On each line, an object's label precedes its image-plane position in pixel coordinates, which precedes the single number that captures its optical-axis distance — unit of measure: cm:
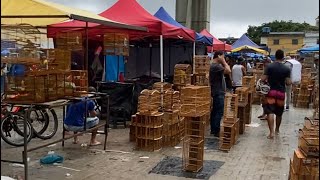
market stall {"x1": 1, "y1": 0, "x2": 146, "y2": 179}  586
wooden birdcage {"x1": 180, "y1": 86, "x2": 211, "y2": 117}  664
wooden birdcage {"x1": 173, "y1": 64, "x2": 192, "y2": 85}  1235
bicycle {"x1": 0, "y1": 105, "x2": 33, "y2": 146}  841
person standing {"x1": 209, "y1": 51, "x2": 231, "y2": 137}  946
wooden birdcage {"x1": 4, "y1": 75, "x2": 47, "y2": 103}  583
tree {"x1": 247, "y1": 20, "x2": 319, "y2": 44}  8950
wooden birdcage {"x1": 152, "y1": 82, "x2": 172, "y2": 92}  924
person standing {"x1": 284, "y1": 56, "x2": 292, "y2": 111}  1435
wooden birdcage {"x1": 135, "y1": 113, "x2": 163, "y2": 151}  812
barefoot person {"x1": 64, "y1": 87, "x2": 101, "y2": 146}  790
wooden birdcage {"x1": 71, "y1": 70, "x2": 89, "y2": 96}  721
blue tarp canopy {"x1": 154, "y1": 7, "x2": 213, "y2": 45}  1479
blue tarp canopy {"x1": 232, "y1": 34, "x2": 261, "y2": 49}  3232
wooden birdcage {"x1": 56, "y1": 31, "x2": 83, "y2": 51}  859
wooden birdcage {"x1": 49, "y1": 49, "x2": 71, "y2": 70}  677
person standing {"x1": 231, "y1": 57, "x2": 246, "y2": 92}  1467
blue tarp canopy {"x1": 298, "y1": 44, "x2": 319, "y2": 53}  2067
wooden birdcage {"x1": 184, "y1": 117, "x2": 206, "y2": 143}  660
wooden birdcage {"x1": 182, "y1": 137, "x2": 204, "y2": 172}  674
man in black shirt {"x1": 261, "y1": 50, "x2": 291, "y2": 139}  945
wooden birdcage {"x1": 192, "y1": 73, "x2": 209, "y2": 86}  1252
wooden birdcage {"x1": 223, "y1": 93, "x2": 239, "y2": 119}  870
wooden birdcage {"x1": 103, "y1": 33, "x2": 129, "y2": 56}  1098
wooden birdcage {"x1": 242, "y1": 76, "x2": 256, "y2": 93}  1167
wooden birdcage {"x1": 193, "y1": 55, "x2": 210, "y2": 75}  1350
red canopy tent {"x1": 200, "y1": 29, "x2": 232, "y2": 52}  2274
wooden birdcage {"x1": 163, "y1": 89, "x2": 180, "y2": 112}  873
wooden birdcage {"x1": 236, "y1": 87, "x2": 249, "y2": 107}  1019
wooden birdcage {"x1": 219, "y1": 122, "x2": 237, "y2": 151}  852
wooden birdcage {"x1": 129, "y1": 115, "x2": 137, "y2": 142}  836
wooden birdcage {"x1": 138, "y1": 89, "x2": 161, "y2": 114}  819
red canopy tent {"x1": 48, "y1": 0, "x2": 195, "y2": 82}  980
